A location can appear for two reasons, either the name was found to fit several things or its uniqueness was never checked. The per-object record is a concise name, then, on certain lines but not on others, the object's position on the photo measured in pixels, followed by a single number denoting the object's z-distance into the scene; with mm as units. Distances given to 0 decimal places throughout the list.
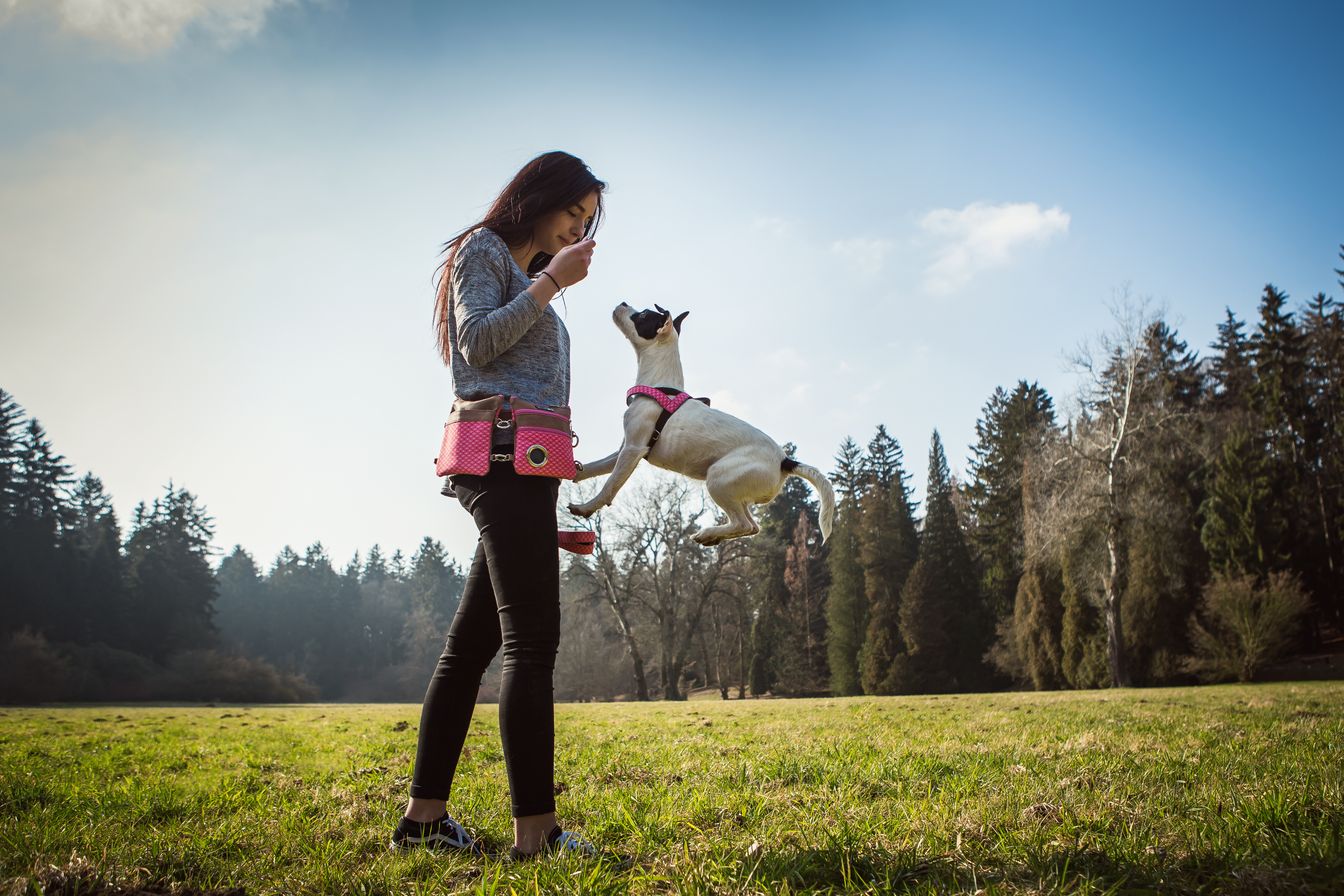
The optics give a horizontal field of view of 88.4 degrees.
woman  2033
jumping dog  2561
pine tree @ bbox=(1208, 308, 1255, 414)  30891
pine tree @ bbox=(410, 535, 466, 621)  64188
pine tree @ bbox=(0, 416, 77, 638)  31750
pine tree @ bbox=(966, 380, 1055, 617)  31047
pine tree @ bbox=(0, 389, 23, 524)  32594
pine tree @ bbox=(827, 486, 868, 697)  31609
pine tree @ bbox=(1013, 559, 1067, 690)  25672
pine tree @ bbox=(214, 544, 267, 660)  55344
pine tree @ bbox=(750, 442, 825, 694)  35156
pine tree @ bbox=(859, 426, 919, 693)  30141
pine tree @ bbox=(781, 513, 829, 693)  33969
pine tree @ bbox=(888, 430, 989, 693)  29609
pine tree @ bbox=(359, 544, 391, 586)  75500
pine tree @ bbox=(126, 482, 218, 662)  36500
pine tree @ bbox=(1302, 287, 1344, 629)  25234
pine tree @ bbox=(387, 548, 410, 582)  78125
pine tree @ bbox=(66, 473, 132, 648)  33781
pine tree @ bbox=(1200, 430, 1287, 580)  23266
